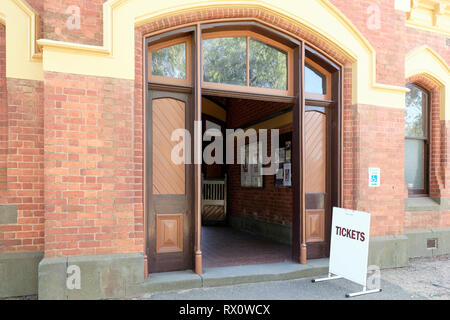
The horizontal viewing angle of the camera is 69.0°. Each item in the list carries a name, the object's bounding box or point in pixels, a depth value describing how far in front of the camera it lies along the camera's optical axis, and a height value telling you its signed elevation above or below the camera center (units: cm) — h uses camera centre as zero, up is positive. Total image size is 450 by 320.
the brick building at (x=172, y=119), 415 +67
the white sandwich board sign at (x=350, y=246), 441 -117
